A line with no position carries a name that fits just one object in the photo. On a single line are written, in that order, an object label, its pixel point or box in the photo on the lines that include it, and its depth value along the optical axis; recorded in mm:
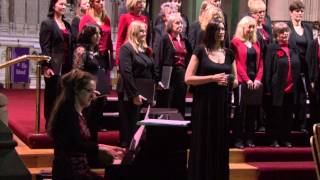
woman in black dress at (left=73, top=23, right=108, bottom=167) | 9614
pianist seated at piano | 6083
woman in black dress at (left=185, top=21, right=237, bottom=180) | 8966
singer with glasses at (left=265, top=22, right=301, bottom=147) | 11339
